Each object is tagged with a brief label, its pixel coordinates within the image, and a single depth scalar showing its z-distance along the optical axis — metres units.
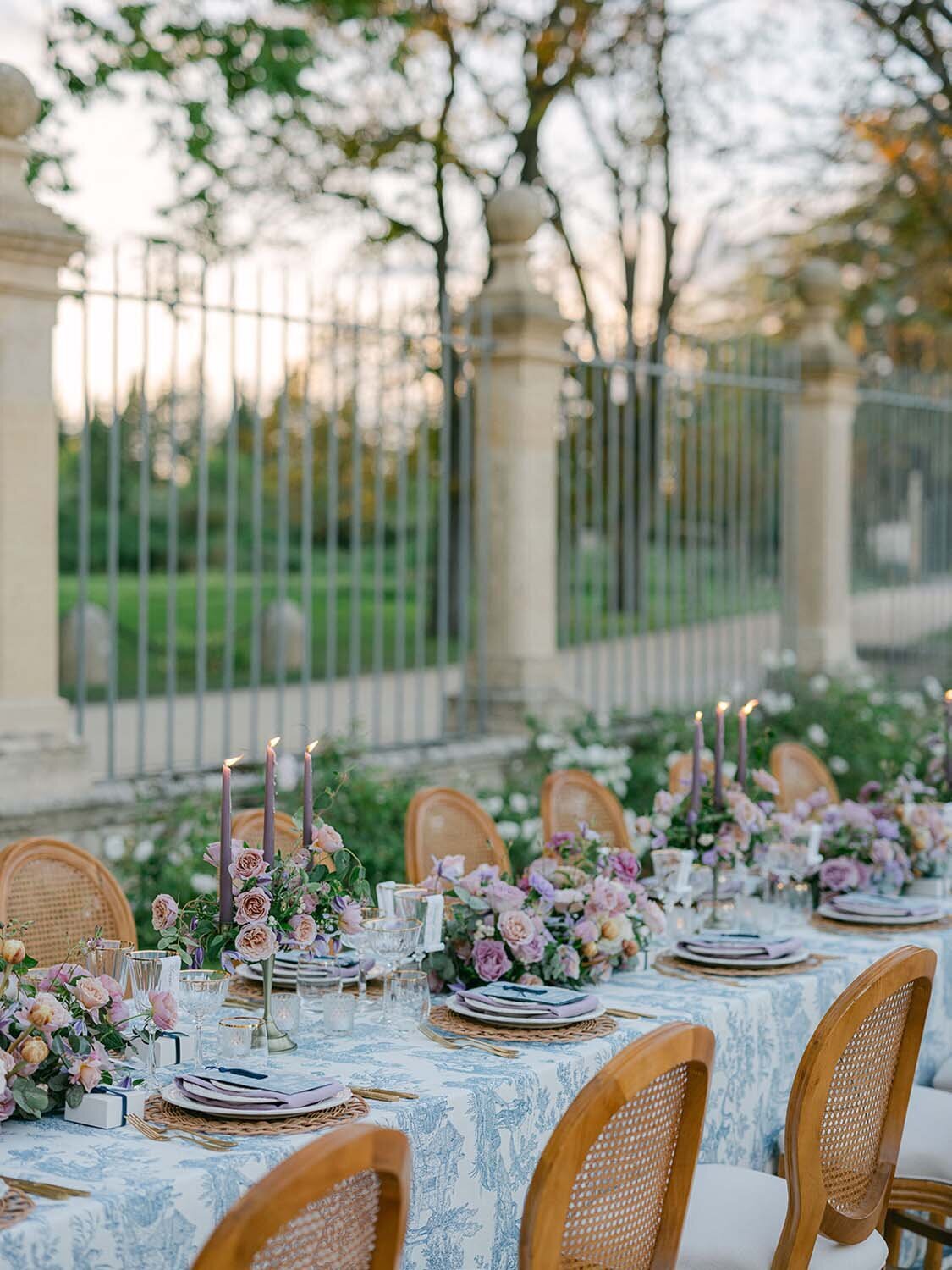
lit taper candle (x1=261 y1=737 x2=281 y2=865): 2.95
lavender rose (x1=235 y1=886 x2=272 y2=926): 2.87
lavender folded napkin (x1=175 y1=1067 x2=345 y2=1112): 2.62
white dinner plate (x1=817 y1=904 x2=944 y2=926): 4.37
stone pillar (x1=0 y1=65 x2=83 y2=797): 5.68
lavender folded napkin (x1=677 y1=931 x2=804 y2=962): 3.81
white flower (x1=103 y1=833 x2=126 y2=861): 5.72
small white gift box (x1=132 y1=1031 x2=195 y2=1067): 2.84
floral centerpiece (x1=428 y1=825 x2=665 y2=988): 3.51
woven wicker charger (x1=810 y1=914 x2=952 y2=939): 4.33
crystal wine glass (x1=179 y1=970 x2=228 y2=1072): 2.85
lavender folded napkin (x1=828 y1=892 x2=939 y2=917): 4.41
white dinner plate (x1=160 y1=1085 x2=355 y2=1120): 2.60
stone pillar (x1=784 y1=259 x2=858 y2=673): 10.23
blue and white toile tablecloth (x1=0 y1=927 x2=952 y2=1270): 2.26
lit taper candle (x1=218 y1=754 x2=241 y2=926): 2.90
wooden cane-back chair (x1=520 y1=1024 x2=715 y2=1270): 2.29
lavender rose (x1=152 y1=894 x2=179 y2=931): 2.87
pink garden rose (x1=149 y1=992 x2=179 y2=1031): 2.77
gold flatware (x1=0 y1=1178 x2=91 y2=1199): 2.28
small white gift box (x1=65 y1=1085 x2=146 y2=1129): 2.58
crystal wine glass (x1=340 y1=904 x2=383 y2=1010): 3.13
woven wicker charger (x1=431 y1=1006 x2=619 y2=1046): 3.17
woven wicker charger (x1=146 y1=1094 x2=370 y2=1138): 2.57
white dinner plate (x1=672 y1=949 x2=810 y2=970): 3.77
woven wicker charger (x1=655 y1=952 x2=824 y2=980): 3.75
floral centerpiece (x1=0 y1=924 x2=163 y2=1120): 2.57
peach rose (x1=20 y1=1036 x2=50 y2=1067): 2.56
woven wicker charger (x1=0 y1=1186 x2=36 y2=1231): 2.17
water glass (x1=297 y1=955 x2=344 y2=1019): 3.22
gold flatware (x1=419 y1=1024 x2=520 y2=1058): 3.05
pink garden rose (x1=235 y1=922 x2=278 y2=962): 2.85
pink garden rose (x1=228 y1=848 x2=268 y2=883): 2.90
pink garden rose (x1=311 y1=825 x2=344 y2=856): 3.03
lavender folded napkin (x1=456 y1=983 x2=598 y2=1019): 3.25
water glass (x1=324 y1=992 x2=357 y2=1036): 3.20
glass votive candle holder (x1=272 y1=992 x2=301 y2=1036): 3.09
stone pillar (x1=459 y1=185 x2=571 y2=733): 7.96
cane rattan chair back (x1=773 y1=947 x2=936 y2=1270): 2.88
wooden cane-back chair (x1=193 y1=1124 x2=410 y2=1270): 1.81
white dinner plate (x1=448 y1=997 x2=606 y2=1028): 3.21
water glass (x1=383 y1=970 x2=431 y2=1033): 3.20
